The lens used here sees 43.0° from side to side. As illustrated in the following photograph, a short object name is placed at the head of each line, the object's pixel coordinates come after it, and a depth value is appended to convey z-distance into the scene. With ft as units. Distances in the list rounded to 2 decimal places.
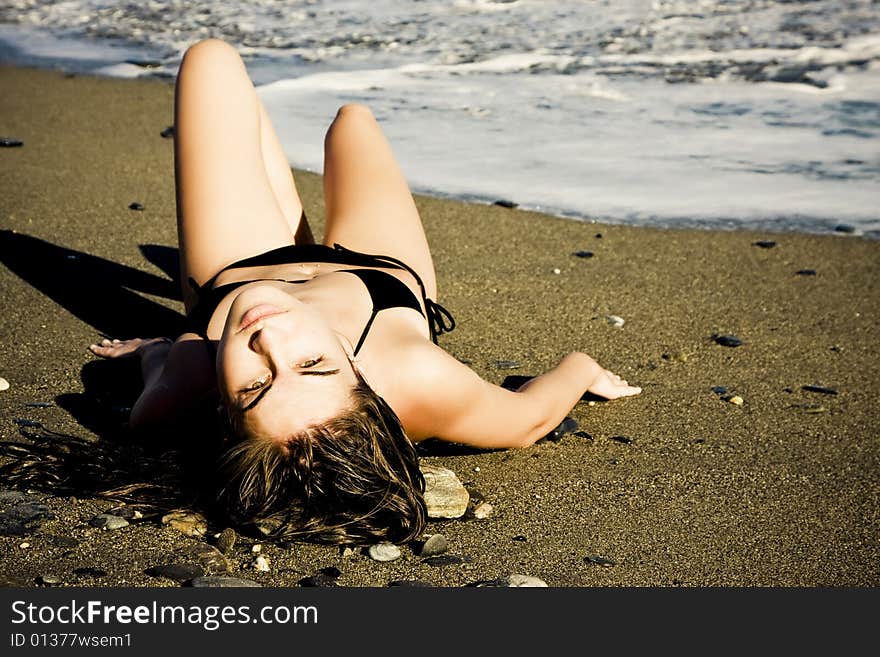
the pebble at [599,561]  10.85
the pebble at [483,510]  11.77
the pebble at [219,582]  9.99
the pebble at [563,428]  13.60
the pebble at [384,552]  10.85
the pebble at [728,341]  16.21
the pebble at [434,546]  10.96
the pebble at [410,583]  10.38
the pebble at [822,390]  14.87
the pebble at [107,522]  10.91
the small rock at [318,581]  10.34
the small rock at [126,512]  11.16
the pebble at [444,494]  11.66
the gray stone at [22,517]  10.67
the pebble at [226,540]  10.78
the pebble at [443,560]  10.82
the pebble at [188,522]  11.03
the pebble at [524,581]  10.35
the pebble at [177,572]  10.12
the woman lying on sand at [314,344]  10.46
